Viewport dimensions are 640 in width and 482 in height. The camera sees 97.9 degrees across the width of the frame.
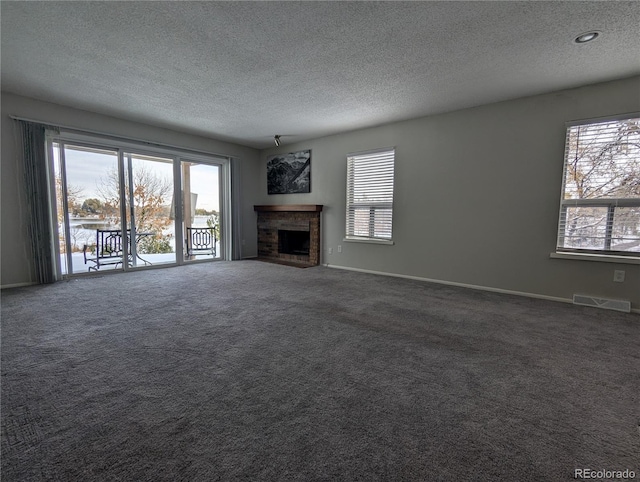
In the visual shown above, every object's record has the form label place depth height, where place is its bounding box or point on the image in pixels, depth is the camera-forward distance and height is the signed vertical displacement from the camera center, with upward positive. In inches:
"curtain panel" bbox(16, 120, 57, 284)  147.2 +9.2
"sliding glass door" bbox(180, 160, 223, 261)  223.6 +4.8
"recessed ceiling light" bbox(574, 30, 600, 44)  87.8 +58.9
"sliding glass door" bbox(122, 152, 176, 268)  188.5 +4.1
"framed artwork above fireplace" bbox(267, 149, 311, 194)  229.8 +38.3
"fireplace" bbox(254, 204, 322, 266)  222.7 -14.4
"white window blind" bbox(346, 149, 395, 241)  187.5 +16.1
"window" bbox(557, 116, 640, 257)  117.9 +13.7
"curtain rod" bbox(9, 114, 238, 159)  147.7 +49.7
